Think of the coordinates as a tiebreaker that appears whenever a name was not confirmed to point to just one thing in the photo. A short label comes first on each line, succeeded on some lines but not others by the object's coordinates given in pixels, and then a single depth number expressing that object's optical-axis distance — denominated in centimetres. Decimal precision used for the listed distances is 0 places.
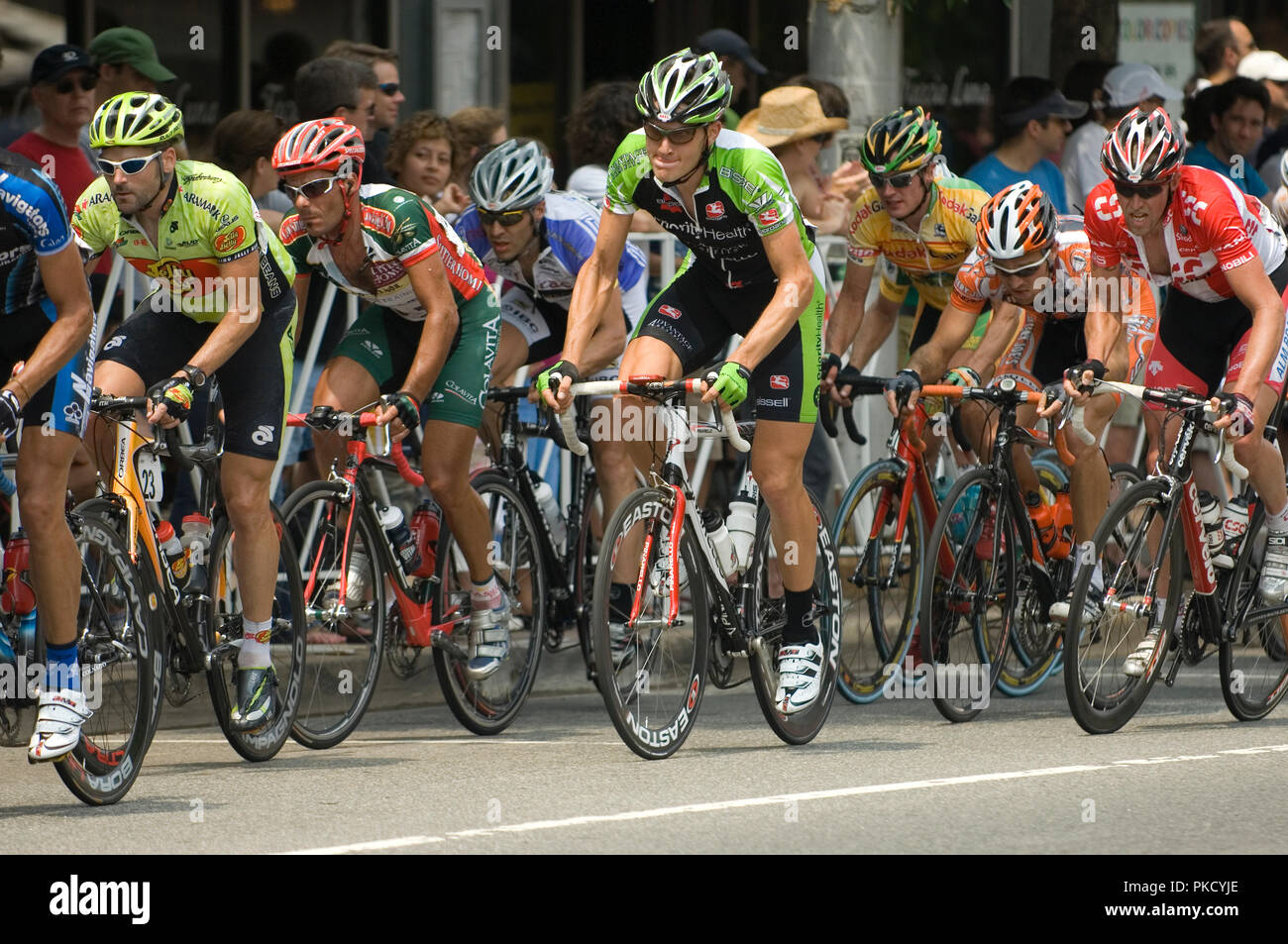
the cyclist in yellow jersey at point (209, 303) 759
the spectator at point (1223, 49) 1498
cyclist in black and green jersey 782
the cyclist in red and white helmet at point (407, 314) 823
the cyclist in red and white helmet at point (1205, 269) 845
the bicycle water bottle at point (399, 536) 863
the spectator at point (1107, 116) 1280
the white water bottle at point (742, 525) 829
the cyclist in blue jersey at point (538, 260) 920
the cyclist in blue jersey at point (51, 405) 693
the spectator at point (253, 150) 1007
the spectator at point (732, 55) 1213
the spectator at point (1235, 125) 1295
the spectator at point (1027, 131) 1180
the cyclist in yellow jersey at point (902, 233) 932
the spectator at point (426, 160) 1085
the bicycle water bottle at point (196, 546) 801
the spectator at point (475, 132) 1138
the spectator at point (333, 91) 1008
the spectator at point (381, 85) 1071
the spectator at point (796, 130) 1113
